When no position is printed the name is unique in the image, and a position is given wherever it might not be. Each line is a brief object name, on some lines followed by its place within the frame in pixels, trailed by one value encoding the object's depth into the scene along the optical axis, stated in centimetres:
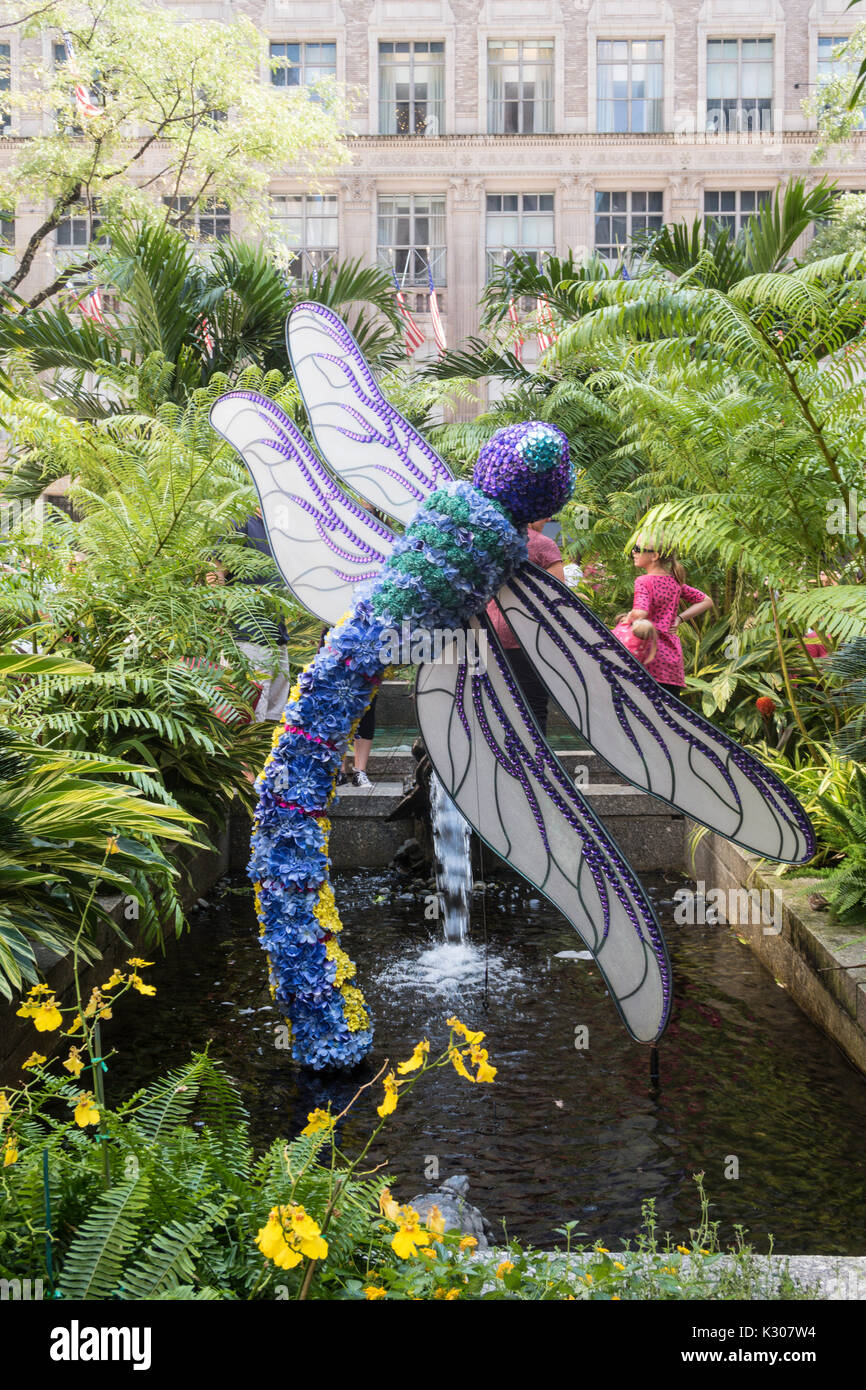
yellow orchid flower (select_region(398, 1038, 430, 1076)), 187
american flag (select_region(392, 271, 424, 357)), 1576
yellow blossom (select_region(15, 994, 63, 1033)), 191
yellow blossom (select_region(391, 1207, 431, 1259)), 166
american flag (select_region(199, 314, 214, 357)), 1055
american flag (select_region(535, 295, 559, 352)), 1061
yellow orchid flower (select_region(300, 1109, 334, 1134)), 208
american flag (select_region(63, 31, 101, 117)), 1676
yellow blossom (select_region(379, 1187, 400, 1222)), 173
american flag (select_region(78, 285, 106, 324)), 1614
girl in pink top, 621
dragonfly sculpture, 350
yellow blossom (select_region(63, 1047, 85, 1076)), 200
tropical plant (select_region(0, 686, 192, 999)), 335
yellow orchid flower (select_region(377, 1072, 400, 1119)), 187
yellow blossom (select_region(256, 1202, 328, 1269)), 157
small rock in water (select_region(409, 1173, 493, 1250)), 240
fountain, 582
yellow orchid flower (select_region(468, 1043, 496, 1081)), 194
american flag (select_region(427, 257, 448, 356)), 2029
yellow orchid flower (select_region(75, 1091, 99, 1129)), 185
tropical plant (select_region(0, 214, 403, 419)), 990
